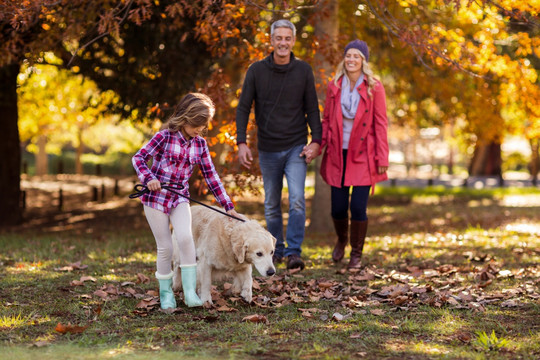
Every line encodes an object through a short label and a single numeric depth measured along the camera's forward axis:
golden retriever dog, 10.36
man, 13.93
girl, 10.43
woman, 14.02
